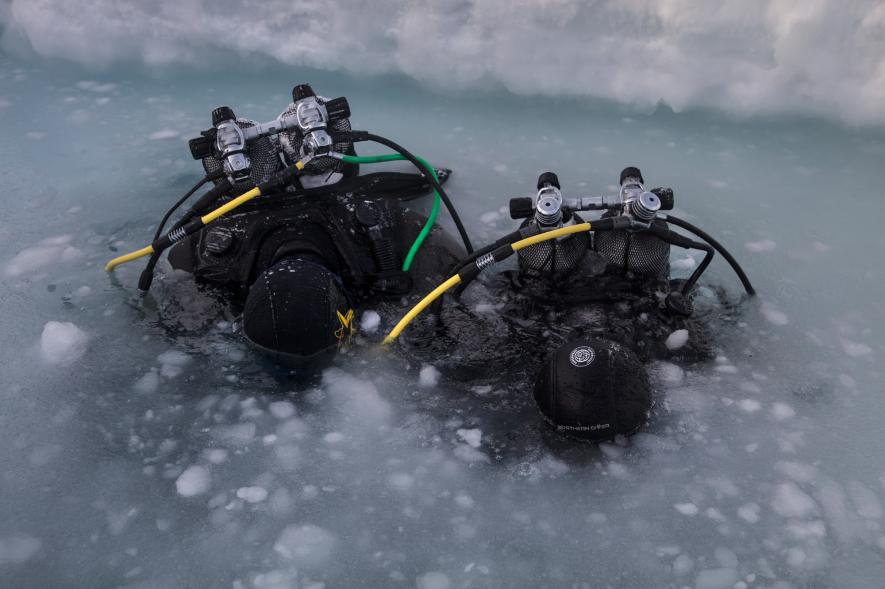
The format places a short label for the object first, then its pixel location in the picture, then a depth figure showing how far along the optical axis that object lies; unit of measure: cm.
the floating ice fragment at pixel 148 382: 290
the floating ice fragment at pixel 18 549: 222
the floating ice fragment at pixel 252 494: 242
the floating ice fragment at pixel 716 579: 213
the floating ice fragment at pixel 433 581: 214
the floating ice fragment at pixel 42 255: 370
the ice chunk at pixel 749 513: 234
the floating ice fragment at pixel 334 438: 266
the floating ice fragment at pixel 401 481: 248
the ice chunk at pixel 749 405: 278
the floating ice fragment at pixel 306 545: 222
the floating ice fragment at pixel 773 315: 329
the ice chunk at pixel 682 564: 218
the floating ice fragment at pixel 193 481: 245
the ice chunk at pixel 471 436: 264
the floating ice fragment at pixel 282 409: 277
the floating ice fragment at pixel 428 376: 292
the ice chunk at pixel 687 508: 237
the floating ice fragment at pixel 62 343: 307
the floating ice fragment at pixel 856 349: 310
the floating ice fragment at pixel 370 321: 318
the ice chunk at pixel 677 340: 304
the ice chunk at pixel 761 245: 386
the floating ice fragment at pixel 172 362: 299
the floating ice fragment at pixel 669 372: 291
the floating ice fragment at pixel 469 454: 257
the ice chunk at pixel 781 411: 275
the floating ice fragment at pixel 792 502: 236
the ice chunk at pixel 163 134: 517
